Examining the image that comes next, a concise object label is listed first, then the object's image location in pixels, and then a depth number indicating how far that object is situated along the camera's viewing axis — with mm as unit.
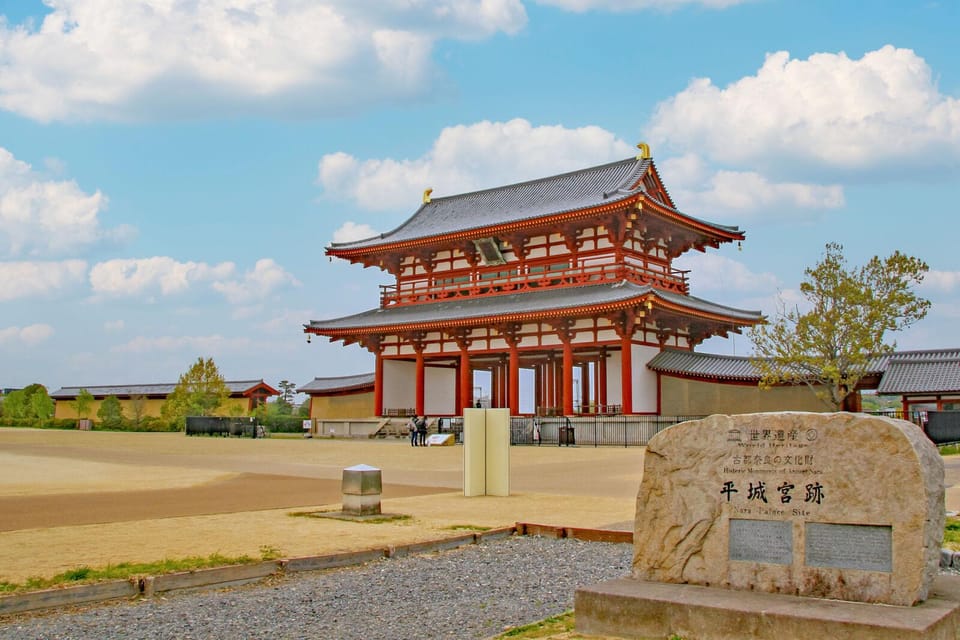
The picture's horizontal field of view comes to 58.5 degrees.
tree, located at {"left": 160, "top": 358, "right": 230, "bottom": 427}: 58094
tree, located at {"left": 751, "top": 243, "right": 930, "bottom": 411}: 28469
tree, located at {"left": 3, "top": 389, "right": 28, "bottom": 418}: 71812
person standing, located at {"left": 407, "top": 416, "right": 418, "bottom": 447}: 33562
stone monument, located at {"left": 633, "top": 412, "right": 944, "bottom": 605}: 5250
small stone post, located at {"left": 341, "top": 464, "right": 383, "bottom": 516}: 11562
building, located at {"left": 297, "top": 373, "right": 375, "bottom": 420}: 46938
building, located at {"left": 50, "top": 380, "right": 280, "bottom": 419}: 66062
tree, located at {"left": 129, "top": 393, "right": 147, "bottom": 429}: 63312
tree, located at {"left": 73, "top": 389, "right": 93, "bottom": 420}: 66188
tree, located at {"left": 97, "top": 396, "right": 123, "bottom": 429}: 62938
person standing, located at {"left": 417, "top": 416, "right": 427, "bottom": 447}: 33719
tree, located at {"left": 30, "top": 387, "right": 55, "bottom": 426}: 66812
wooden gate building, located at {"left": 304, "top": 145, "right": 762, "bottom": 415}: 36375
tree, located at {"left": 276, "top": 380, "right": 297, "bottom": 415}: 84538
